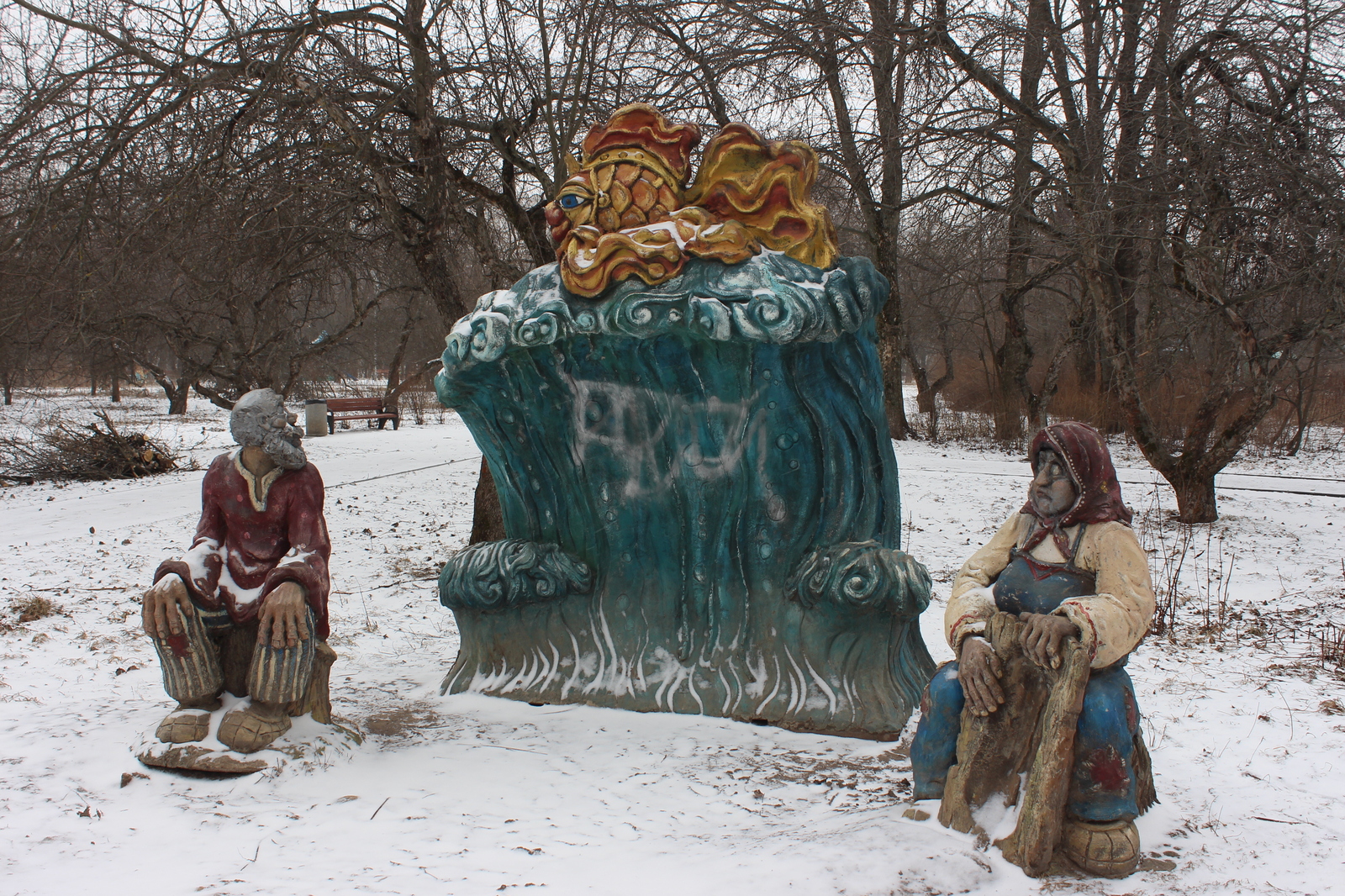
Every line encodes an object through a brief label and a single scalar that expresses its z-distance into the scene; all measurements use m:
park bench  17.36
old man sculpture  3.10
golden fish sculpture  3.71
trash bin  16.66
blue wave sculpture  3.65
